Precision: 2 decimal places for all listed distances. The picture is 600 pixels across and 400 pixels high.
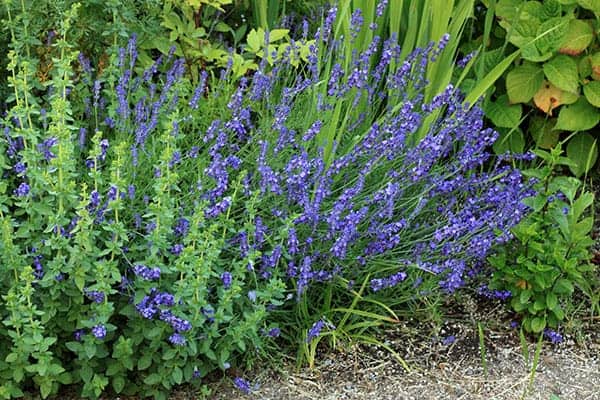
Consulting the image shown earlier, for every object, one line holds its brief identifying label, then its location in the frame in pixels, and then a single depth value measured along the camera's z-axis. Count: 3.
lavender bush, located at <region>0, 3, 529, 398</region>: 2.39
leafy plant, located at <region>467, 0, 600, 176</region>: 3.46
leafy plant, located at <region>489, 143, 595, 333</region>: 2.96
